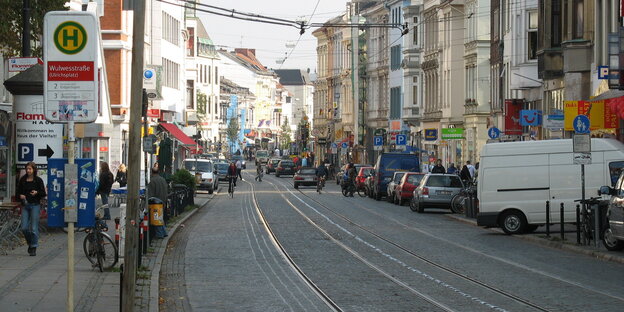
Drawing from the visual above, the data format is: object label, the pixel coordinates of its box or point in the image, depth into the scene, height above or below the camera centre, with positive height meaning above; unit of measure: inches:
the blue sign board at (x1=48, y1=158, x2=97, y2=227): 788.0 -22.2
